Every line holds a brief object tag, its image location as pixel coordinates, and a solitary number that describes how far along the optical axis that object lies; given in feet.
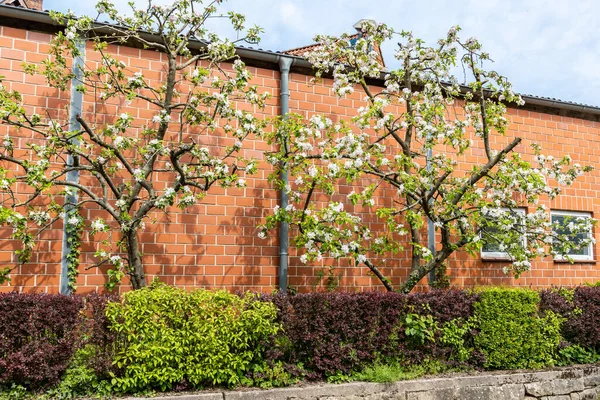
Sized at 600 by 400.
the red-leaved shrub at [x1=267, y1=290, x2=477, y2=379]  19.74
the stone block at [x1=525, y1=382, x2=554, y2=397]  22.34
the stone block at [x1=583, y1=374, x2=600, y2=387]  23.80
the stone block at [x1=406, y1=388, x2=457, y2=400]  19.97
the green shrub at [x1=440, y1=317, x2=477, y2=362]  22.24
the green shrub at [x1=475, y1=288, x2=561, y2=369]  23.12
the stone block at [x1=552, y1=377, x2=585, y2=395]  22.95
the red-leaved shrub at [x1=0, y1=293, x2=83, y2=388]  16.44
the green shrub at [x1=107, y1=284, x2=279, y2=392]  17.44
